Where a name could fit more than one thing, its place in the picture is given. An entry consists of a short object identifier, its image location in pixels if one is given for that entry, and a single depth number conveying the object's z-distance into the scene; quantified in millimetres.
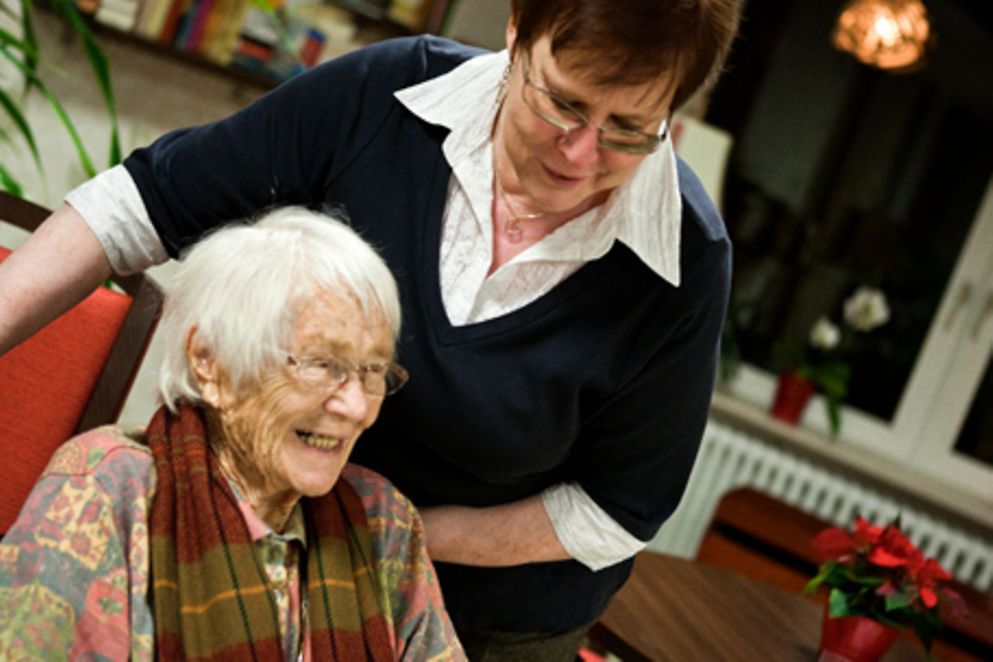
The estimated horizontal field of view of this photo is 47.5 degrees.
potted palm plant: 2105
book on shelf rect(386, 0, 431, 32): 3582
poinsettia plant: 2207
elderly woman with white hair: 1154
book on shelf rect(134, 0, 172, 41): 3105
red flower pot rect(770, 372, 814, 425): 4793
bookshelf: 3113
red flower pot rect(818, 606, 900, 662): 2277
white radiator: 4402
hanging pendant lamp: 4305
